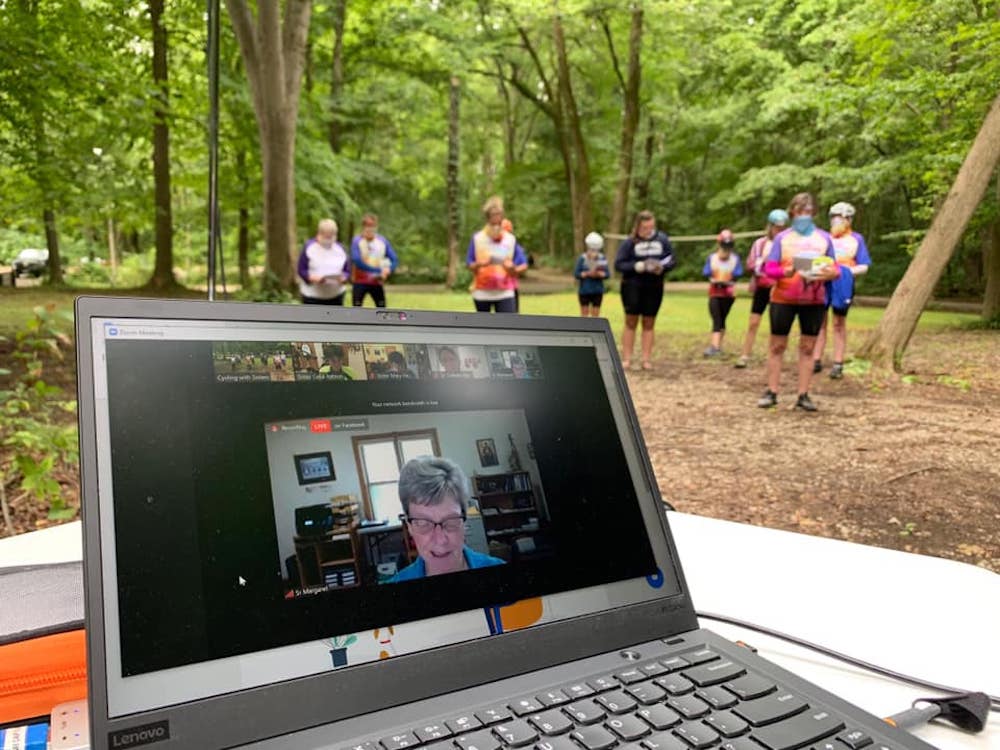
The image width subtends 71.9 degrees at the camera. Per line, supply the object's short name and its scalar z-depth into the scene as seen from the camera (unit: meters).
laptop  0.40
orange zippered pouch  0.45
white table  0.60
